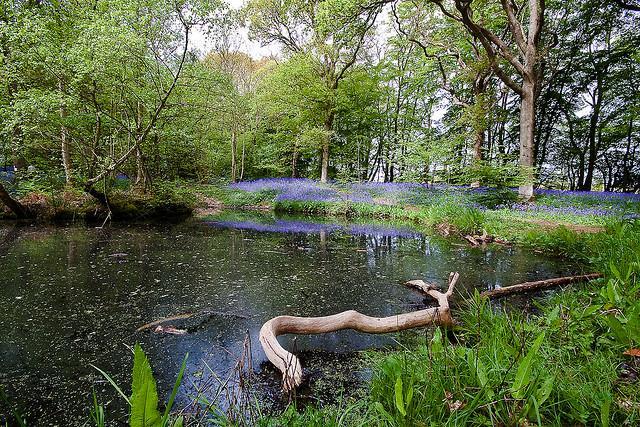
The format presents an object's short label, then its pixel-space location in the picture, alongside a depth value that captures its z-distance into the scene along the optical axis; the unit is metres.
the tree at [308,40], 15.54
